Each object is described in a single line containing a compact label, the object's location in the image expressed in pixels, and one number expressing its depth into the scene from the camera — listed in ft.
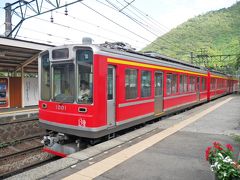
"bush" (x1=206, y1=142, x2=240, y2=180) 9.42
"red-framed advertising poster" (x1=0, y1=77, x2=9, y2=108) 45.37
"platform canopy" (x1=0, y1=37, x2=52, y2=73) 34.78
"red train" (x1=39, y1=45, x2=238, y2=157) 20.26
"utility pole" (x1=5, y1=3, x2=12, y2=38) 40.63
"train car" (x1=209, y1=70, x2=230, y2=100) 70.28
